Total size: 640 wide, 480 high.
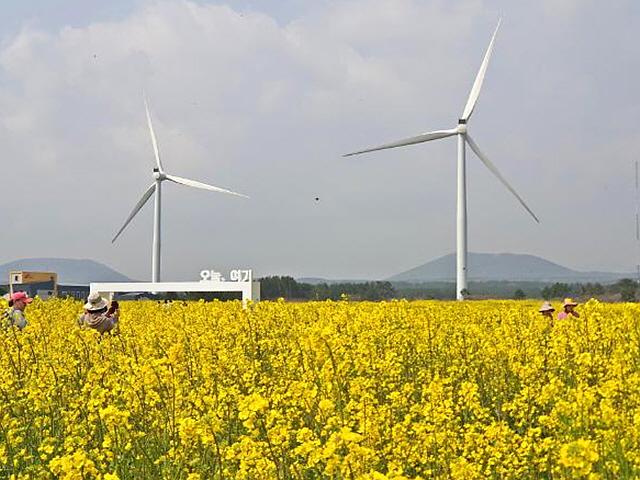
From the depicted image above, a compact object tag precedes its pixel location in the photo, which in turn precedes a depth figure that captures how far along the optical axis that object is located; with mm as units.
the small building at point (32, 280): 88312
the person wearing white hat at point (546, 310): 14411
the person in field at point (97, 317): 13008
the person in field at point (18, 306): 11892
